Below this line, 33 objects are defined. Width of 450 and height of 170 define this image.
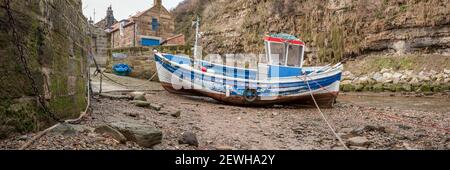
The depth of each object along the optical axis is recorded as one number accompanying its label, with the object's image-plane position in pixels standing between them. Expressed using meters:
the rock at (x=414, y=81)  16.19
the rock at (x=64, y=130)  3.48
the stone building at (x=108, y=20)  43.18
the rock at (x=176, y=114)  7.07
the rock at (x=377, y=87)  16.85
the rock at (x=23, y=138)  2.98
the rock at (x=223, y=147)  4.38
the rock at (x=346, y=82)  19.07
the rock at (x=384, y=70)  18.16
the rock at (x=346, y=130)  6.22
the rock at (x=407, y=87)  15.78
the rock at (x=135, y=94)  9.09
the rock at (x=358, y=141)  4.96
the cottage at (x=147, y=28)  29.84
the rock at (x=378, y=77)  17.93
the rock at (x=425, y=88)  15.20
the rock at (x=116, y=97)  8.58
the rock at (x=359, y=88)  17.64
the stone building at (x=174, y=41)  30.75
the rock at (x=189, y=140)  4.35
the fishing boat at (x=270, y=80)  10.25
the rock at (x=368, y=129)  6.04
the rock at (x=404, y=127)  6.73
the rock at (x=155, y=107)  7.50
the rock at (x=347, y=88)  18.02
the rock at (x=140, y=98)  8.73
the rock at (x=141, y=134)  3.74
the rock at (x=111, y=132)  3.68
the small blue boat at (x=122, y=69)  18.02
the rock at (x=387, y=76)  17.62
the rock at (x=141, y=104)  7.68
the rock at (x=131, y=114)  6.09
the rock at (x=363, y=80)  18.19
